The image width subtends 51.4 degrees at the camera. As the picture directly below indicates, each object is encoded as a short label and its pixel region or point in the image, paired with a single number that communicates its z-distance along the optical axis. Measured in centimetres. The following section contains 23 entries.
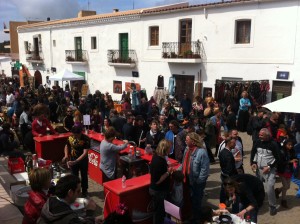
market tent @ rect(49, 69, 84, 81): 1642
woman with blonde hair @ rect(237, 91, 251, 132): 1321
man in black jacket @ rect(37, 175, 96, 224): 312
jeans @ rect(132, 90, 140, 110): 1691
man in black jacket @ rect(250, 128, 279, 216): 602
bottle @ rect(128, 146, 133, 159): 694
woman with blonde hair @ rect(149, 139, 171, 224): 512
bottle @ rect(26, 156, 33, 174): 643
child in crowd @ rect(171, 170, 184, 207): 541
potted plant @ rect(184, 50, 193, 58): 1702
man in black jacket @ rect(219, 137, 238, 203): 577
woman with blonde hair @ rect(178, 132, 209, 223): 553
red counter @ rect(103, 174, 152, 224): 522
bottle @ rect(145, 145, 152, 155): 712
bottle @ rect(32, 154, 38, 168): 631
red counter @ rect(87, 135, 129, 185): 802
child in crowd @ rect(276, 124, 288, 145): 774
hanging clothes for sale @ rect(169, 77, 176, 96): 1795
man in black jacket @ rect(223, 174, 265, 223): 468
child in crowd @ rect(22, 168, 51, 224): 354
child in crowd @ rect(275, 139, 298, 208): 626
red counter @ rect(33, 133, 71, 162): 875
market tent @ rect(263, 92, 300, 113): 709
